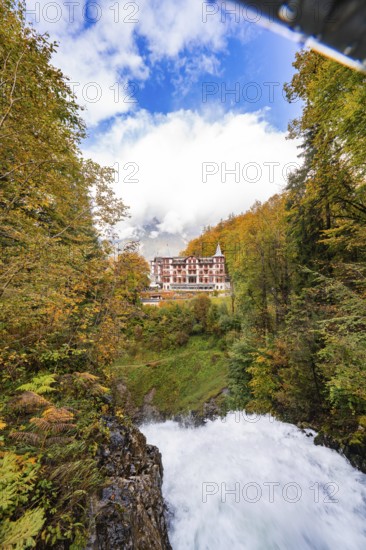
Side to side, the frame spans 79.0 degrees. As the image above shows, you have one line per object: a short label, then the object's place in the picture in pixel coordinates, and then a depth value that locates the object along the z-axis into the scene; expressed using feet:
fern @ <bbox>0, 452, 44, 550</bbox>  8.18
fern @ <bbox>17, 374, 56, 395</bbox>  16.38
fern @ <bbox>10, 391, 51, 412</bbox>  14.46
